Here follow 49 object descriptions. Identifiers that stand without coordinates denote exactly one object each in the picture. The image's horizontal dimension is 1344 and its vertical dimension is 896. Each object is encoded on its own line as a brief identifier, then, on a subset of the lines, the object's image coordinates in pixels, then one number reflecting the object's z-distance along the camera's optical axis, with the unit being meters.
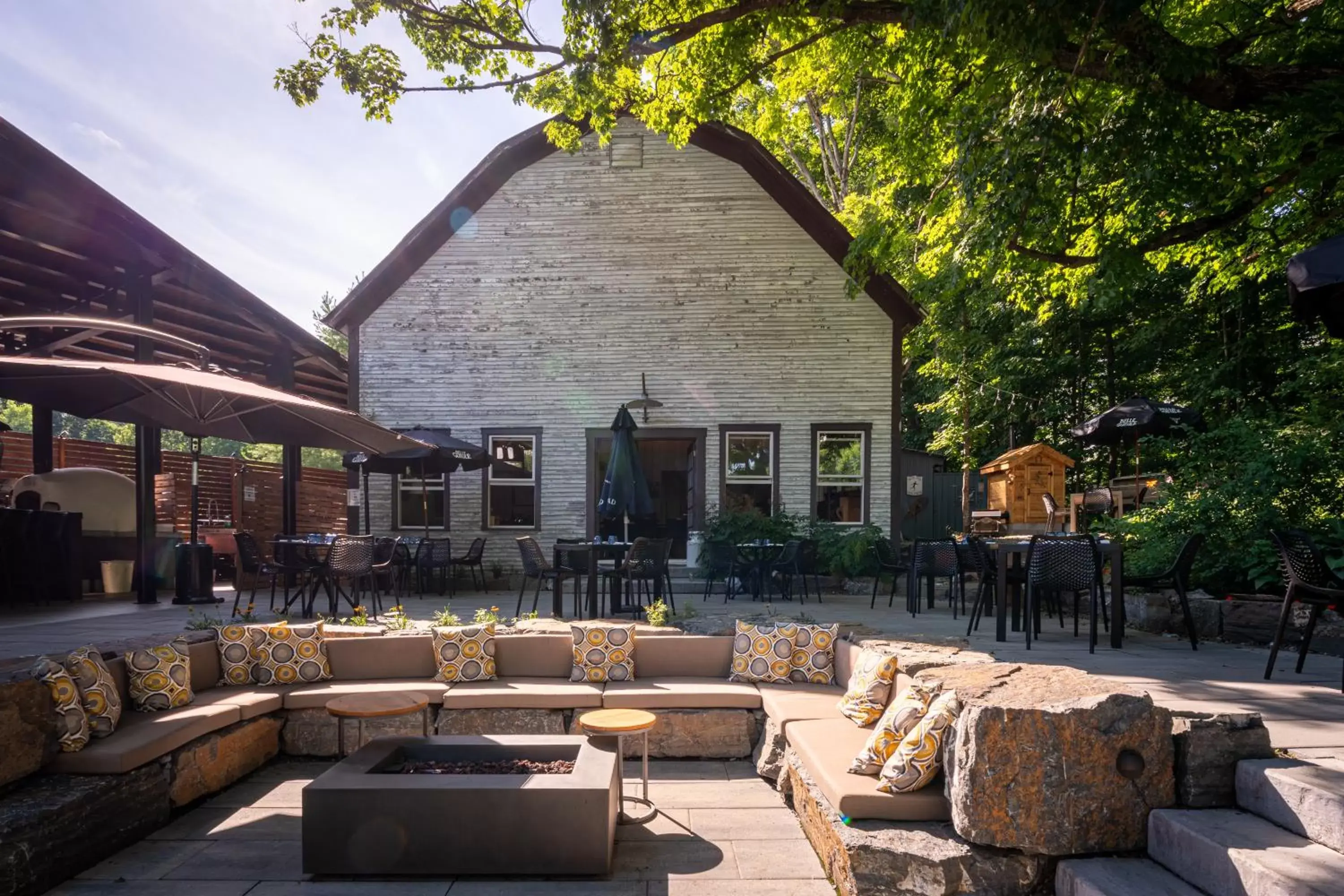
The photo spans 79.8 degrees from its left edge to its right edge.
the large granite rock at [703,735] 5.23
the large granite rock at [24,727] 3.51
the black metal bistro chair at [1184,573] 6.04
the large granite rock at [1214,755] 3.05
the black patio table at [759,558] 9.62
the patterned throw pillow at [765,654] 5.49
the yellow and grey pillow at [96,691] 4.06
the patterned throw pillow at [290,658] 5.40
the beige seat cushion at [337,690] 5.17
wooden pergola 7.95
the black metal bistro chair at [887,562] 9.33
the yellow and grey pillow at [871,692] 4.25
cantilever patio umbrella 4.62
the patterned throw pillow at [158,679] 4.56
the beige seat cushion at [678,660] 5.76
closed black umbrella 9.58
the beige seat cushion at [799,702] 4.58
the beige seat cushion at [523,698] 5.17
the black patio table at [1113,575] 5.98
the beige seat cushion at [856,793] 3.24
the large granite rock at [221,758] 4.21
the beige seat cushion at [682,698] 5.18
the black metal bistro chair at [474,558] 11.06
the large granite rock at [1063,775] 3.02
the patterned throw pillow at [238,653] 5.35
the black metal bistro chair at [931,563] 8.46
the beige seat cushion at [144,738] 3.75
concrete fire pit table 3.45
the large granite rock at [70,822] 3.18
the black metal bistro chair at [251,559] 8.61
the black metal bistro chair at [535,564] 8.30
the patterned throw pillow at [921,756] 3.27
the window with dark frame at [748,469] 12.66
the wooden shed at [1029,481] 13.70
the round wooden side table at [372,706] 4.28
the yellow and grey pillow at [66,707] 3.82
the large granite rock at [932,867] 3.03
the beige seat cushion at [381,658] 5.62
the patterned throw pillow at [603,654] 5.59
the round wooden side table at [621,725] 4.07
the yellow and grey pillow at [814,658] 5.44
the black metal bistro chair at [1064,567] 6.04
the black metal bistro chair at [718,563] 10.53
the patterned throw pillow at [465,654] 5.55
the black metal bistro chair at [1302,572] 4.78
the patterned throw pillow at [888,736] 3.46
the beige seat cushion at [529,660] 5.73
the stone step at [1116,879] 2.74
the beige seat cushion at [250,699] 4.83
